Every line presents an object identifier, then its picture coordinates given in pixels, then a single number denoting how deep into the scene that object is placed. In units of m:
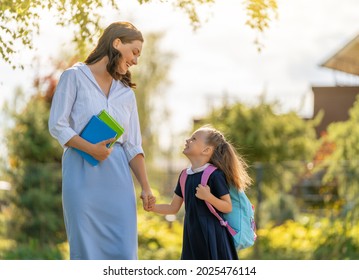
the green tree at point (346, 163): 11.95
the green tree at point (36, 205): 13.02
